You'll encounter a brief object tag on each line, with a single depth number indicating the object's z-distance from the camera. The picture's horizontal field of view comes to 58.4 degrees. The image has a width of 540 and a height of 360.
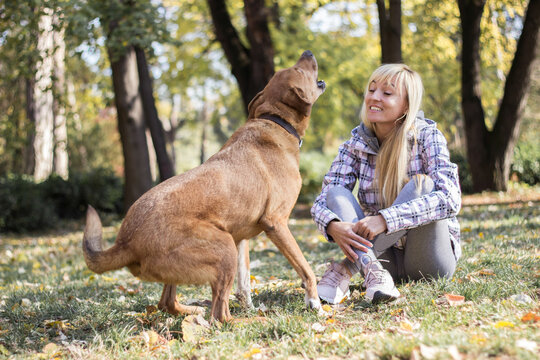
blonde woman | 3.24
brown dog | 2.97
